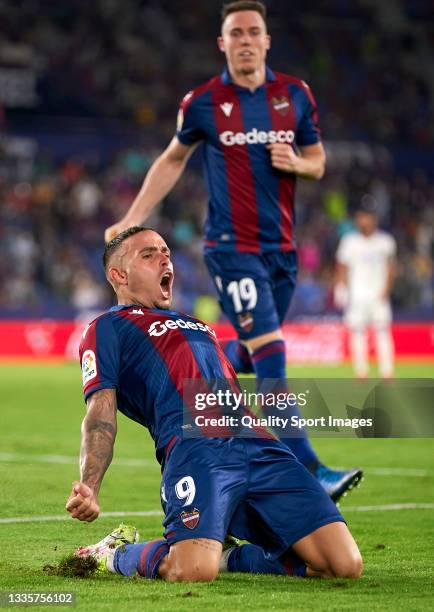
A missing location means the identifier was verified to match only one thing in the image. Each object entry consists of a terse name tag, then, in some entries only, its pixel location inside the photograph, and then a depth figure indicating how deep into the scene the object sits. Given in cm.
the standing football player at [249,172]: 1537
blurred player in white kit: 3581
